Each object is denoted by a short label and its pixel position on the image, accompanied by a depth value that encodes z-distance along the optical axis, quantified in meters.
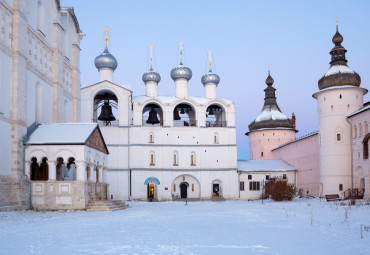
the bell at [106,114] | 42.56
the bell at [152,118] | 44.12
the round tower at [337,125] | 35.25
